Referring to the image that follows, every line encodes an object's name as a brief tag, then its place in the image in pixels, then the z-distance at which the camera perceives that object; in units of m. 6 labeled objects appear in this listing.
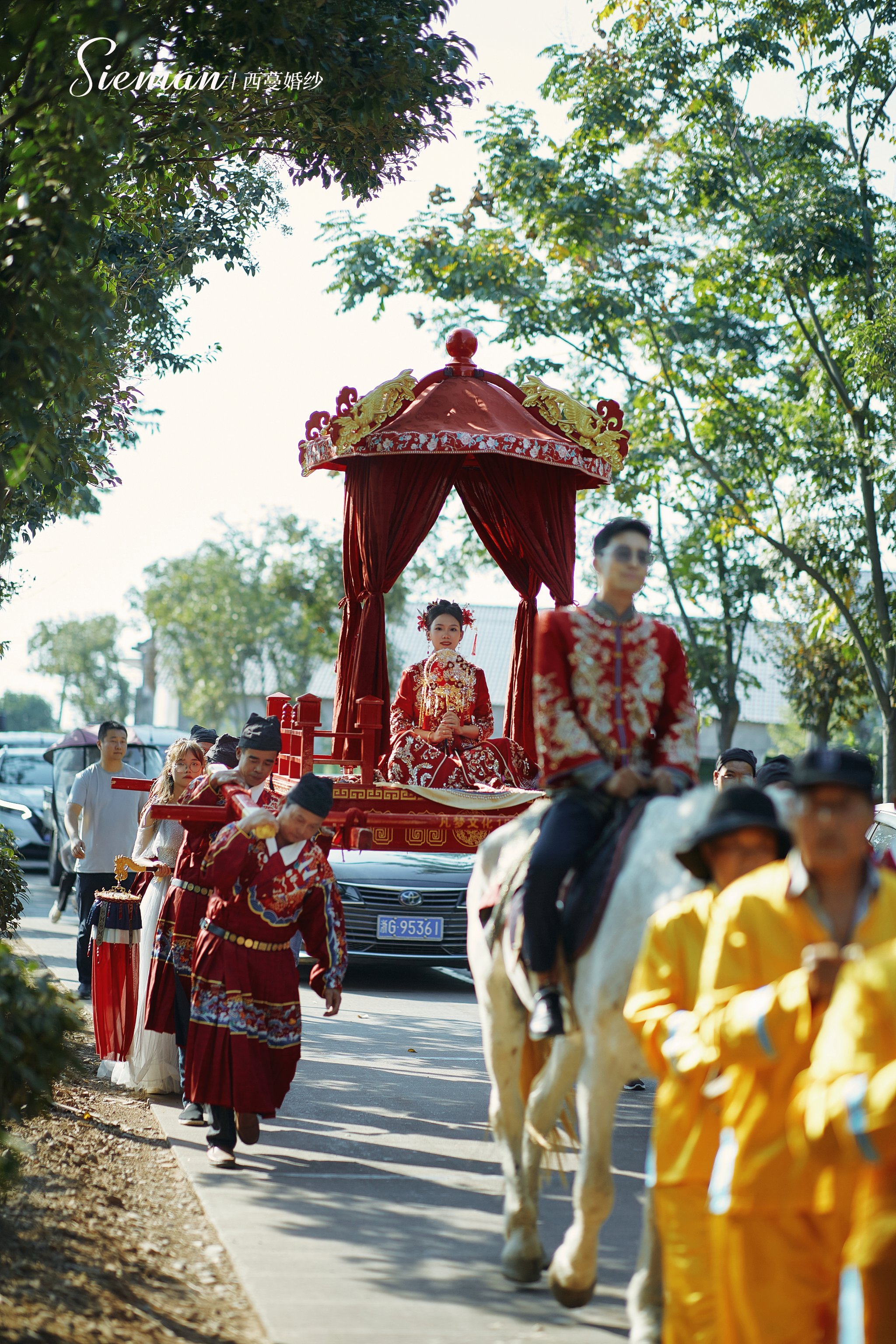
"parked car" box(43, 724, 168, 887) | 17.75
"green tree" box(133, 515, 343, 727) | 48.38
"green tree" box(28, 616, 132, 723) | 79.44
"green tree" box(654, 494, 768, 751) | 22.27
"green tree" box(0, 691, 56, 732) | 113.75
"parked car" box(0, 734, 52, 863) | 20.88
